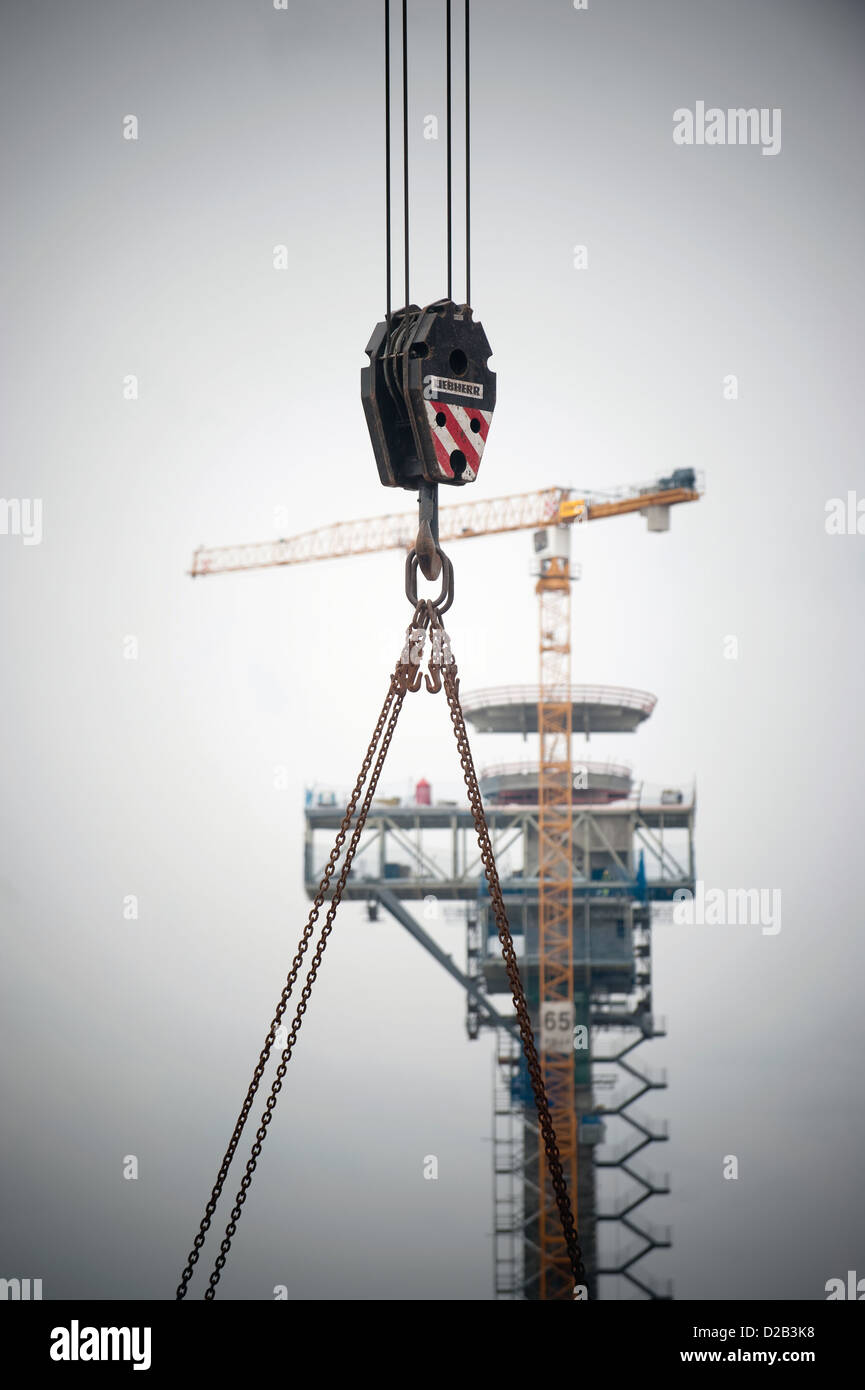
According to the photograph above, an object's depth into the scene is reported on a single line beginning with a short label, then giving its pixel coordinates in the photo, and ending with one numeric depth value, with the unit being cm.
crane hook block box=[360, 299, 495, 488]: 1252
